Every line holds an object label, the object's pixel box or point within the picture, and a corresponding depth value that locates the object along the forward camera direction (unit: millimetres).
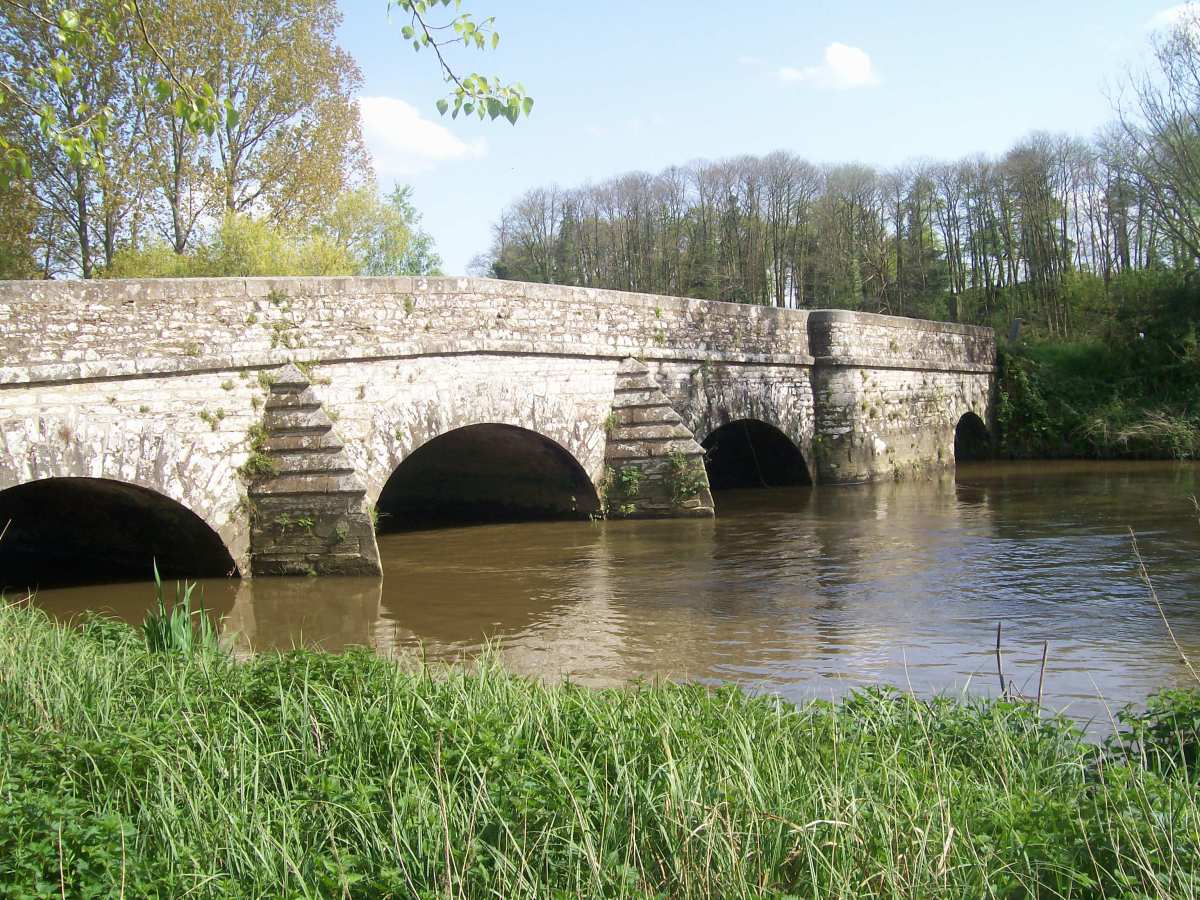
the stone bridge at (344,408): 9320
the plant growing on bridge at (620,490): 14445
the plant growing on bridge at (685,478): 14336
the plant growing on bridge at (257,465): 10375
